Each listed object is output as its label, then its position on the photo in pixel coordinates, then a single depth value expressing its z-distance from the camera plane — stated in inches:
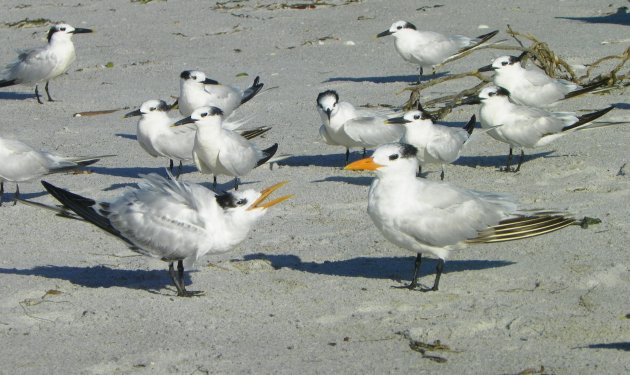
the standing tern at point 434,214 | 395.5
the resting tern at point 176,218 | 395.5
